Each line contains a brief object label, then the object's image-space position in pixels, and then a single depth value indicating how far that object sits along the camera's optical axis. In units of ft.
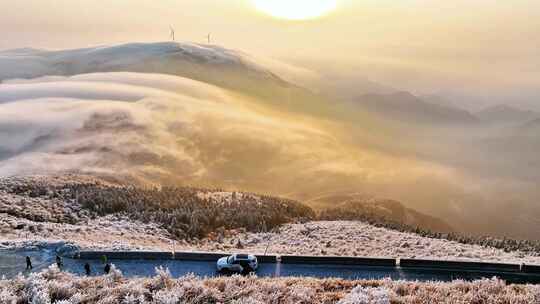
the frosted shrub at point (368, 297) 49.73
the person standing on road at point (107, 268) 79.32
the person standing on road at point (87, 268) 79.51
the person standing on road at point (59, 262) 83.87
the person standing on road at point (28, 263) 83.50
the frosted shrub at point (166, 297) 51.58
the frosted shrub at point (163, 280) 57.47
